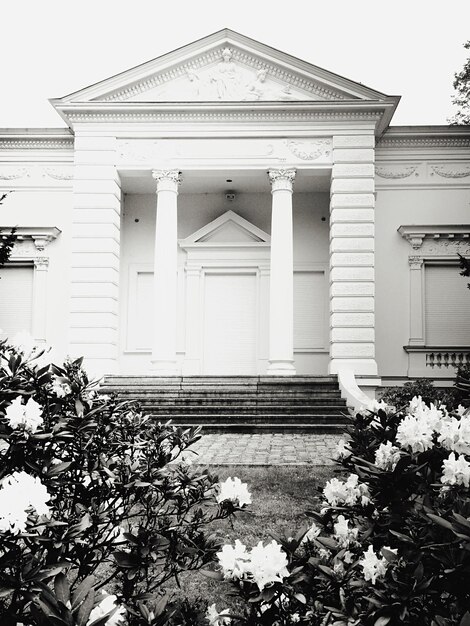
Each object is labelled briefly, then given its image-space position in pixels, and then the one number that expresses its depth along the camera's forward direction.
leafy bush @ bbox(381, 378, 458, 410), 15.62
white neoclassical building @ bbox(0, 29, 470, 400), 19.75
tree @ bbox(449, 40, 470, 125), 20.91
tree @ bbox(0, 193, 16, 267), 18.17
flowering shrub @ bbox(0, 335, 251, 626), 2.54
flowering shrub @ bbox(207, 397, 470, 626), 2.52
